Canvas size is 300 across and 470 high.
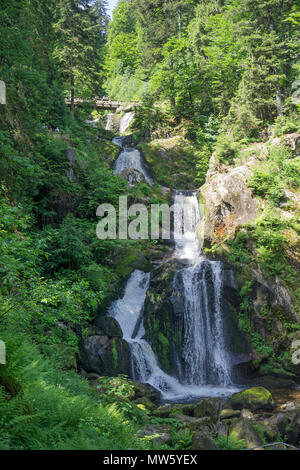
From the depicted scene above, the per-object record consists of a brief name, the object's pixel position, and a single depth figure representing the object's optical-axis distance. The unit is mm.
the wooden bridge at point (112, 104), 32406
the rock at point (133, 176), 21734
